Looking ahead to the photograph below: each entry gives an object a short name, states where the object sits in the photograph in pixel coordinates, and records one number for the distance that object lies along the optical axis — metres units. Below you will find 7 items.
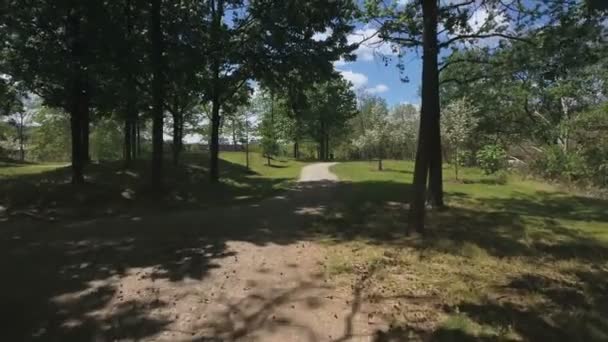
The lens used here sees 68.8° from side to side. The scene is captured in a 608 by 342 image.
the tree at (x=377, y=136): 36.41
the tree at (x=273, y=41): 16.73
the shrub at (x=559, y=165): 24.25
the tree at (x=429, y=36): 9.16
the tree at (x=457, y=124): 28.75
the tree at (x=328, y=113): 55.31
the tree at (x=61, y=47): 13.95
